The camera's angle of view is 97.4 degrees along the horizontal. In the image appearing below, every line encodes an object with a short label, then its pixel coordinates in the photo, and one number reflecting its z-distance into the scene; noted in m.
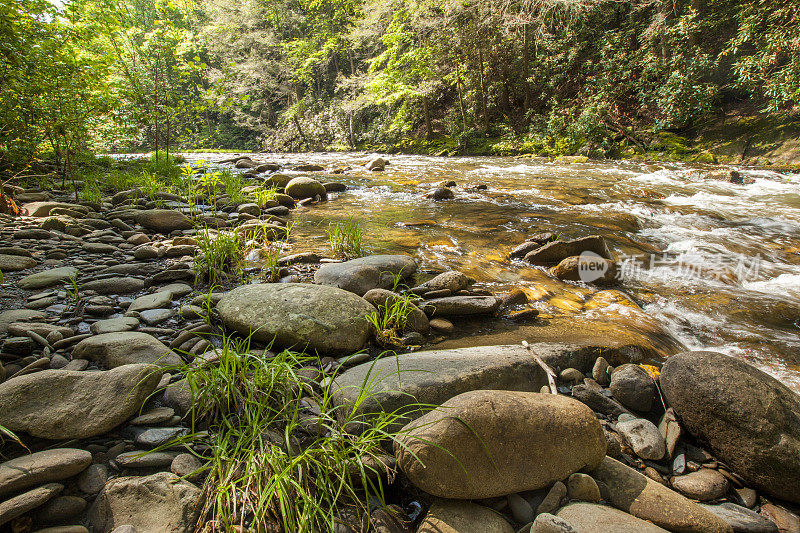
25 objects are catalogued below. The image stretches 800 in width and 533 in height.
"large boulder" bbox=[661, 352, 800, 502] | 1.63
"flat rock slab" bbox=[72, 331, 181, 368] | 1.93
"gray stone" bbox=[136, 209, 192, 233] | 4.77
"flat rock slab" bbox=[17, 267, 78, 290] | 2.81
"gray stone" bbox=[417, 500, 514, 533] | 1.33
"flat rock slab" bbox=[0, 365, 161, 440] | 1.43
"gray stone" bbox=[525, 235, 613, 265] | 4.27
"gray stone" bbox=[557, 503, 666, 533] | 1.30
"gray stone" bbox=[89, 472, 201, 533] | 1.23
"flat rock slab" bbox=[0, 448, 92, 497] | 1.17
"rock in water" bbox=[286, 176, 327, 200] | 7.89
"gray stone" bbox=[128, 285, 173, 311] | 2.64
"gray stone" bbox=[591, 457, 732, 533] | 1.39
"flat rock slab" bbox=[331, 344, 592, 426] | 1.78
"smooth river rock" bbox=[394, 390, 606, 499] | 1.42
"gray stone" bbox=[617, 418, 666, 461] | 1.80
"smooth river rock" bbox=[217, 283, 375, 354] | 2.36
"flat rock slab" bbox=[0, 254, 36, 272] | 3.05
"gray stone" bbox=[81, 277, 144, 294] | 2.90
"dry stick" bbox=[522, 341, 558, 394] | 2.04
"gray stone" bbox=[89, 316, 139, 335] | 2.26
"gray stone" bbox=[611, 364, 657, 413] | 2.11
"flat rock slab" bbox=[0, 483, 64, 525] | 1.08
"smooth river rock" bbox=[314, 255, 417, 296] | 3.26
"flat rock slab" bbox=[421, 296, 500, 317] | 3.02
